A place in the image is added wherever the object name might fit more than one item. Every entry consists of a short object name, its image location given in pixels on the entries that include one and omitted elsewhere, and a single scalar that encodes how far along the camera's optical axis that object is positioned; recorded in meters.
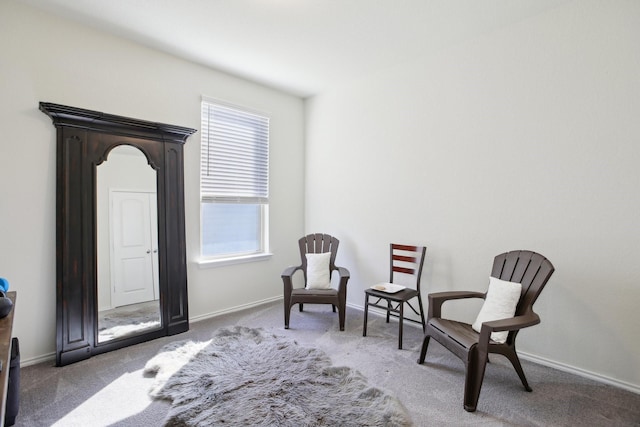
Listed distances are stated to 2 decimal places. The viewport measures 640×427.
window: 3.71
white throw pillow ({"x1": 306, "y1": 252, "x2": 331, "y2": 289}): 3.61
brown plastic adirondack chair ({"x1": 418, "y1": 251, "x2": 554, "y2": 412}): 2.05
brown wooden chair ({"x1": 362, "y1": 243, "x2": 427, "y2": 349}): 3.03
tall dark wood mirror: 2.62
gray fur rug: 1.93
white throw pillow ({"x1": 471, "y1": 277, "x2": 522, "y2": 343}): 2.30
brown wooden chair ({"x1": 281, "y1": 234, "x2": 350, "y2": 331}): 3.32
